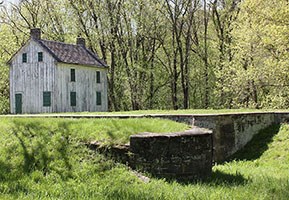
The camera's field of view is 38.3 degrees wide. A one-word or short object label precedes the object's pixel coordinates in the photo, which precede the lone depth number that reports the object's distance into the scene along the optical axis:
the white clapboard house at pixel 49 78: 31.00
